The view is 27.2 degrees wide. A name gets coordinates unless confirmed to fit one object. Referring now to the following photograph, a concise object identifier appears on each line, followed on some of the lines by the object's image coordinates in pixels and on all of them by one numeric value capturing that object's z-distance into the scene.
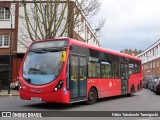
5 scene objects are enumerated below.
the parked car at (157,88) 26.75
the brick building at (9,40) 36.94
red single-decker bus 14.30
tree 28.03
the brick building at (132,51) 146.04
